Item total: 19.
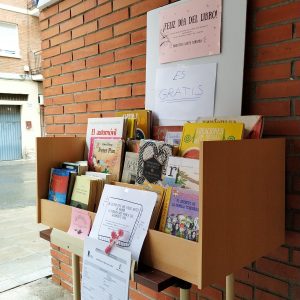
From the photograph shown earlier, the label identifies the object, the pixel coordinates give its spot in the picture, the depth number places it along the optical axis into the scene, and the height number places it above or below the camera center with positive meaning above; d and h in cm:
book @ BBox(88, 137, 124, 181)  143 -15
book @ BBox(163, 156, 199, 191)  109 -16
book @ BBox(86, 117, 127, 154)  149 -3
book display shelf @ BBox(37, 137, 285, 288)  92 -28
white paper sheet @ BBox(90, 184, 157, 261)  107 -31
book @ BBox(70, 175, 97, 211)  133 -29
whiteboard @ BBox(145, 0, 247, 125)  132 +27
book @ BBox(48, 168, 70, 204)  144 -28
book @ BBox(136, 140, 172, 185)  122 -14
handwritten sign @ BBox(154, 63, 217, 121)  144 +15
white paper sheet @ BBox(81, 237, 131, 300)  104 -49
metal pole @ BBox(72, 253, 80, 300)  158 -75
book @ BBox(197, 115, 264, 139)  115 +0
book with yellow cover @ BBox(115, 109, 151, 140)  158 +0
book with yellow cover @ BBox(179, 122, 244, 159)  113 -3
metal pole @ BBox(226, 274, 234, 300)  122 -60
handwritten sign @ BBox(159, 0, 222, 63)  139 +42
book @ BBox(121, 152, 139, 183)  137 -18
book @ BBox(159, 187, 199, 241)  101 -28
